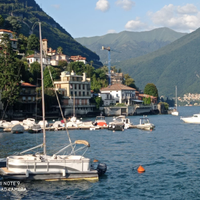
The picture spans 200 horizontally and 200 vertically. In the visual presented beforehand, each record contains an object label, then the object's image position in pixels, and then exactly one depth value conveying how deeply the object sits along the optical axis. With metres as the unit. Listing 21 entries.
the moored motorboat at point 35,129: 81.38
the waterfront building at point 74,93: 151.44
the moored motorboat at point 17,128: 81.38
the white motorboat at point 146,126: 87.45
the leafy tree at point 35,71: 151.32
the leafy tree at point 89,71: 196.62
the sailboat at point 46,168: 33.56
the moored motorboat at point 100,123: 94.62
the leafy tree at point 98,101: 164.50
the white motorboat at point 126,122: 91.12
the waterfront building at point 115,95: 181.38
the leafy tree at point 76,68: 192.24
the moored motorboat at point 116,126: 86.31
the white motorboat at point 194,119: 116.50
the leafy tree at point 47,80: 146.12
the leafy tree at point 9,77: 110.06
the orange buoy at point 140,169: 39.19
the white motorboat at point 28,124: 87.44
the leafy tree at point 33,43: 192.50
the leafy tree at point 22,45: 191.93
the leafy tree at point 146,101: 195.20
